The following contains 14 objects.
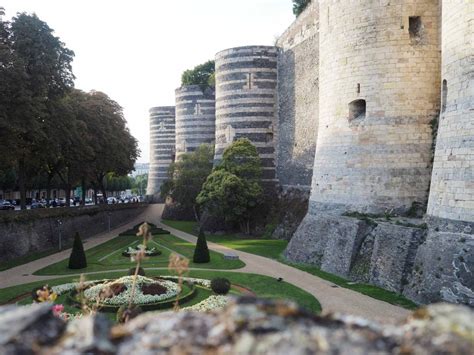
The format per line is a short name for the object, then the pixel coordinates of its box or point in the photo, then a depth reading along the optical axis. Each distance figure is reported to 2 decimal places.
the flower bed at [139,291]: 19.41
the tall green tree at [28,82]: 27.95
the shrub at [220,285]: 20.73
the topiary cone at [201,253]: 29.28
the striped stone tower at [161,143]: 75.94
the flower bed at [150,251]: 32.00
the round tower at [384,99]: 23.19
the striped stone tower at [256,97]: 44.56
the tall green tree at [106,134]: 43.97
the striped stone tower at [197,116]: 60.50
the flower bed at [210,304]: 18.75
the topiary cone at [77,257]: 28.11
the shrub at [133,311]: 14.75
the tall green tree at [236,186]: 39.59
